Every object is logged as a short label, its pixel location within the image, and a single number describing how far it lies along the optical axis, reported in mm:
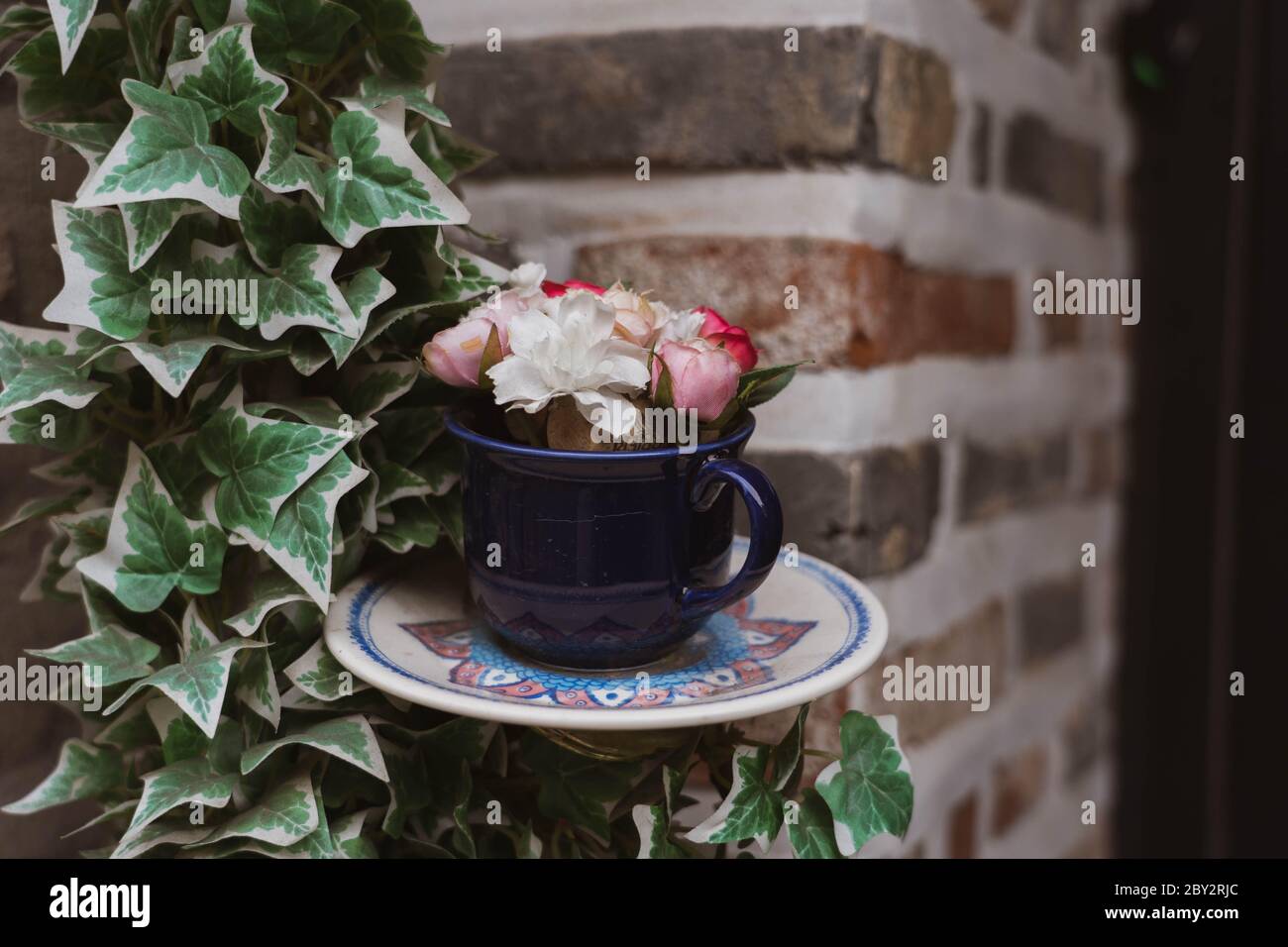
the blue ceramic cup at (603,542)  428
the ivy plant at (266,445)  431
